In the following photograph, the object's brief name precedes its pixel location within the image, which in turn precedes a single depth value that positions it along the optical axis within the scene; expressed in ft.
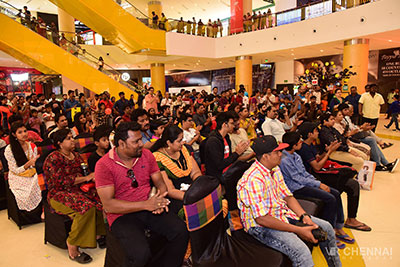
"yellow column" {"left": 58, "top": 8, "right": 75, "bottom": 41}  59.88
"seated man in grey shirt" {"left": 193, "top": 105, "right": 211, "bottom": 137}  20.44
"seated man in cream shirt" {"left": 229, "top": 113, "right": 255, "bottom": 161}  14.35
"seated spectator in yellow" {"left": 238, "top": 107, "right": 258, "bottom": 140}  18.14
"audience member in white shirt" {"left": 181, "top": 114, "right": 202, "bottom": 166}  16.33
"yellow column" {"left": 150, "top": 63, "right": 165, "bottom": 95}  59.00
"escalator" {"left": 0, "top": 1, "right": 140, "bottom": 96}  40.40
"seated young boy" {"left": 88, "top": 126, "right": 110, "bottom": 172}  11.30
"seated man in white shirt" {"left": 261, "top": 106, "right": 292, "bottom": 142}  17.78
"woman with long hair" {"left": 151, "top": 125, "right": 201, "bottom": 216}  9.19
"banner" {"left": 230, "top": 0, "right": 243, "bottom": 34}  51.60
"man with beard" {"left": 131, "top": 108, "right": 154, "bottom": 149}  14.93
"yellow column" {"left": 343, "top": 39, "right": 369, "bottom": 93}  36.96
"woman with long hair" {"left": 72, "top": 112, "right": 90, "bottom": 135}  18.19
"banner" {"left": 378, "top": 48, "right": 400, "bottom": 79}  46.14
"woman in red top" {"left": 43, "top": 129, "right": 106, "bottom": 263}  9.34
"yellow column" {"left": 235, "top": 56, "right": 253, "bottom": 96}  51.03
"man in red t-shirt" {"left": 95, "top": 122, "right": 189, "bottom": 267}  7.52
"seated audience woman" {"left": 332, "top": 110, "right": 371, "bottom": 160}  16.83
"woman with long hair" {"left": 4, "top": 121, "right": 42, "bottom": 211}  11.30
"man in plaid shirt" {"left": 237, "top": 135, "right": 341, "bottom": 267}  6.85
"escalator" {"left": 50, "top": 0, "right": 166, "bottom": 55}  41.55
